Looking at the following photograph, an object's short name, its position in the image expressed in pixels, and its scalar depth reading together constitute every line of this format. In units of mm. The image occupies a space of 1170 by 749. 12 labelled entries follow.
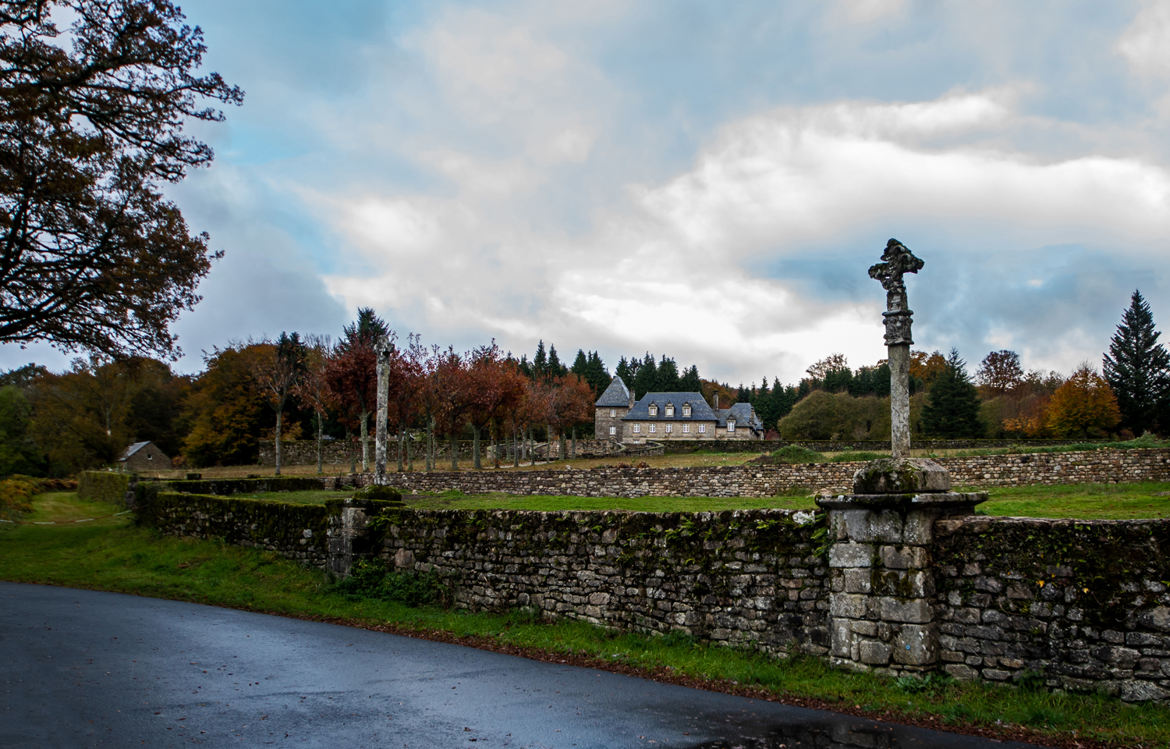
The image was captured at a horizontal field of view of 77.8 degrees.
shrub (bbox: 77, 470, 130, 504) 32075
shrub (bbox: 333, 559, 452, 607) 12492
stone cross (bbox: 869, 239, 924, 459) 8547
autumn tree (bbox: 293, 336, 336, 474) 43625
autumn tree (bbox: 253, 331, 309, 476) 46381
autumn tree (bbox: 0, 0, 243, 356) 14766
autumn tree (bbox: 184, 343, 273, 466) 58188
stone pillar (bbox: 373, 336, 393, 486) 15848
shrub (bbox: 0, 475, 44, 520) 23641
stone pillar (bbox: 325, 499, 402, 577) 13820
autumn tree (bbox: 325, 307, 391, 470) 37969
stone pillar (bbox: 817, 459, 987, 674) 7180
